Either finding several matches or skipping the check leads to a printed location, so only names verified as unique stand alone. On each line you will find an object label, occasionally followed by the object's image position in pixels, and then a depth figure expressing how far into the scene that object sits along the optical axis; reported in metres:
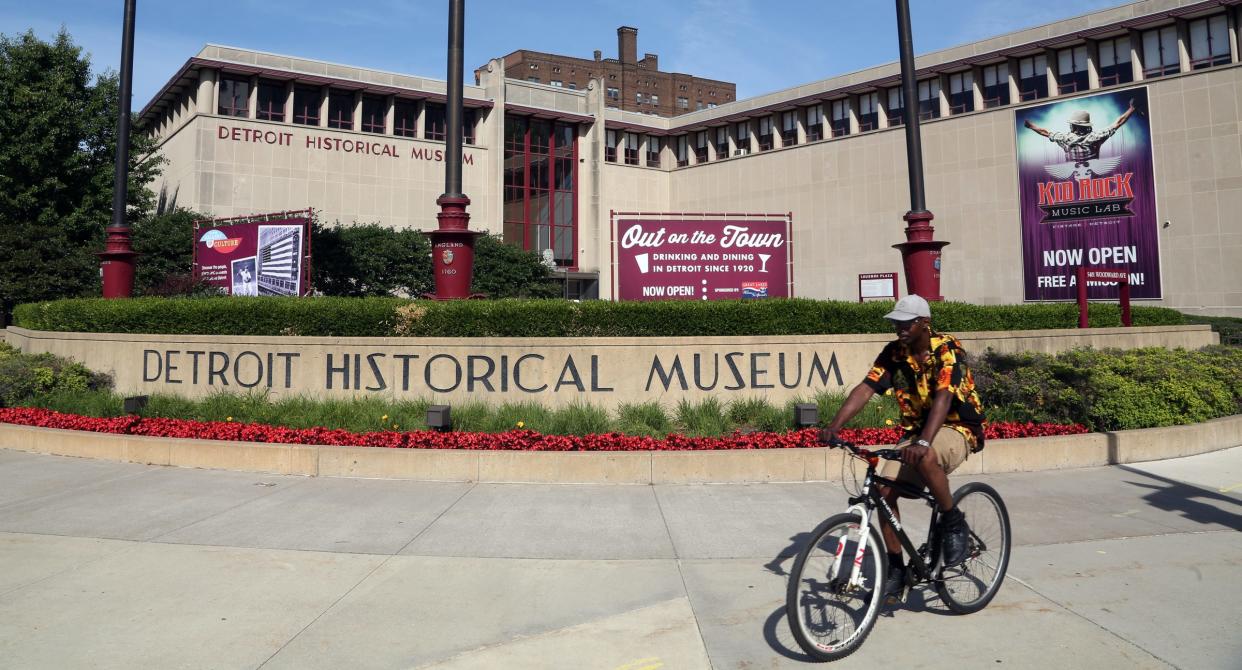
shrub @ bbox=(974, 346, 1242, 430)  10.32
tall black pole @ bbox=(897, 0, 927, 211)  14.78
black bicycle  4.21
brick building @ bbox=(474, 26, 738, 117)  89.69
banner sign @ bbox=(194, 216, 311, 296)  20.78
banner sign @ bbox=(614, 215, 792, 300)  17.73
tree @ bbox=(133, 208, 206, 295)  29.01
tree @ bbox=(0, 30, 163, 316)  30.14
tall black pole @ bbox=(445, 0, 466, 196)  13.75
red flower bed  9.22
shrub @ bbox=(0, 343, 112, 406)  12.42
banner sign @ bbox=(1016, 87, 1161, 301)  35.75
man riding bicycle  4.47
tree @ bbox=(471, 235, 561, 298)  36.91
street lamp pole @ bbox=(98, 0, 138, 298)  15.23
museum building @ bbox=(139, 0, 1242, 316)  34.75
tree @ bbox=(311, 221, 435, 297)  33.94
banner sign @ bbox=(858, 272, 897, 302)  30.80
